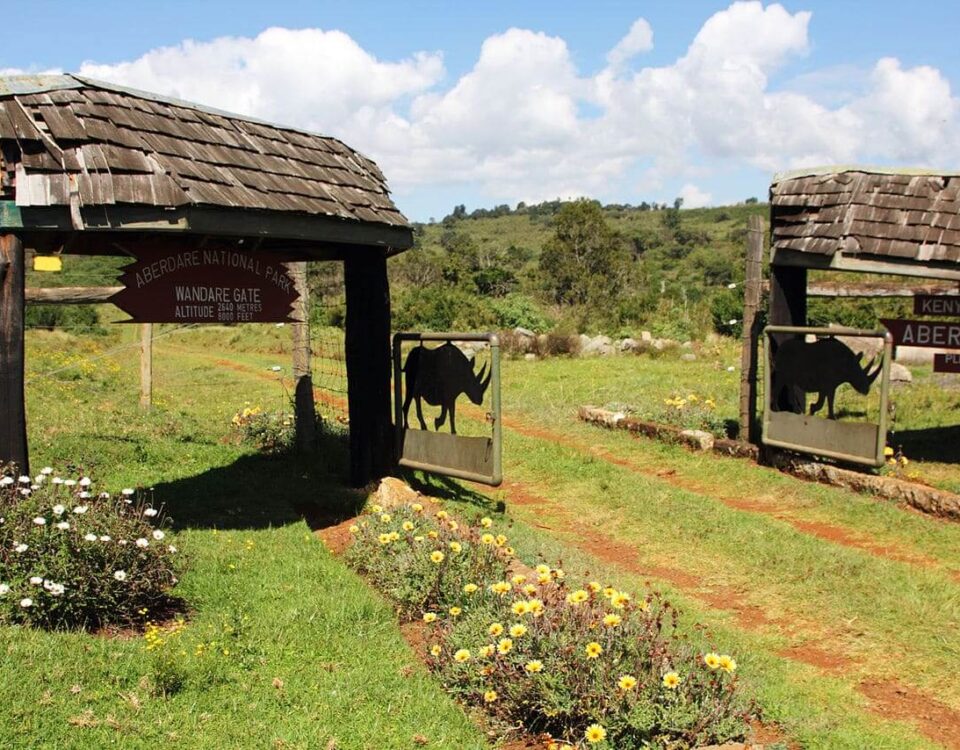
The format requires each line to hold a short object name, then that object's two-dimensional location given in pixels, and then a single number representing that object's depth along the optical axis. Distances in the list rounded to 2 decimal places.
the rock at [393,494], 8.30
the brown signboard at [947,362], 10.55
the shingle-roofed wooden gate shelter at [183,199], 5.98
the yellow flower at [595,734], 4.03
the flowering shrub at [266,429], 11.23
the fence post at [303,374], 10.95
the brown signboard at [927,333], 10.46
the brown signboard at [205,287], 6.91
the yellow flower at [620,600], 4.64
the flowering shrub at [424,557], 5.89
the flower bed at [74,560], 5.05
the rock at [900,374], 17.17
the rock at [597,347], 23.48
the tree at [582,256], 37.81
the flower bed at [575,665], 4.24
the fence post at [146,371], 13.02
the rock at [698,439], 11.91
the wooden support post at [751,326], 11.52
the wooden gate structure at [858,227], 9.88
